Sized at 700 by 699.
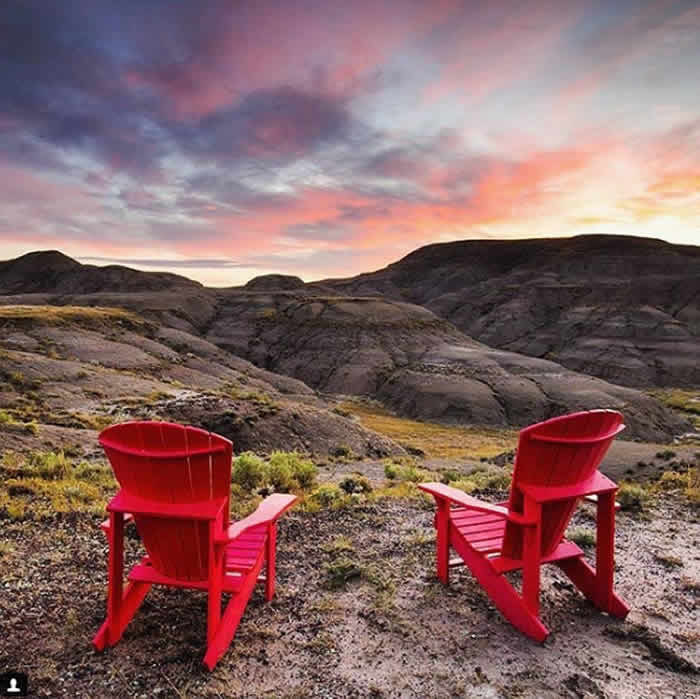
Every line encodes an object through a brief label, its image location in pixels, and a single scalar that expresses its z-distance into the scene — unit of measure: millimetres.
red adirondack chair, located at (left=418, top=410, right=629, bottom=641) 3889
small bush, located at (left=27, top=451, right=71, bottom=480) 8926
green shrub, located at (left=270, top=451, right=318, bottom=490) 9664
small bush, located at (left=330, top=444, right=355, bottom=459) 18244
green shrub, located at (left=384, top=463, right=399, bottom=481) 11402
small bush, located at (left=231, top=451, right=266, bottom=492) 8984
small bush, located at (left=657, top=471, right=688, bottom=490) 9570
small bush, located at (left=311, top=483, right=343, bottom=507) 7641
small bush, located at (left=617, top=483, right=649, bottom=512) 7656
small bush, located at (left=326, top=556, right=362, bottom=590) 5121
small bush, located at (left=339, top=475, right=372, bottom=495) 9102
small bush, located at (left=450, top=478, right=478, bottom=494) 9289
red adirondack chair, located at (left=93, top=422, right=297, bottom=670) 3500
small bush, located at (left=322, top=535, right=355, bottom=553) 5938
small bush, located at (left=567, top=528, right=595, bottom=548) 6148
